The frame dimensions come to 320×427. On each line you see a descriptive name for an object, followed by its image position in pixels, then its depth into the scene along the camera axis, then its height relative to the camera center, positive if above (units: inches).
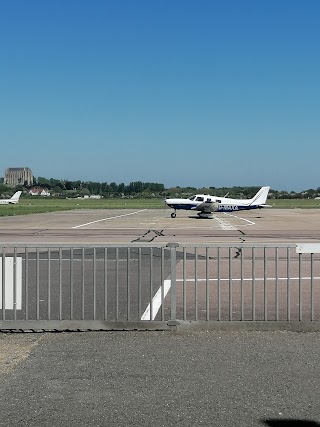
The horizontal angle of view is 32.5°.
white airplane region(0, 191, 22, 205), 3890.3 -47.4
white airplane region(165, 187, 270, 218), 1863.9 -34.3
